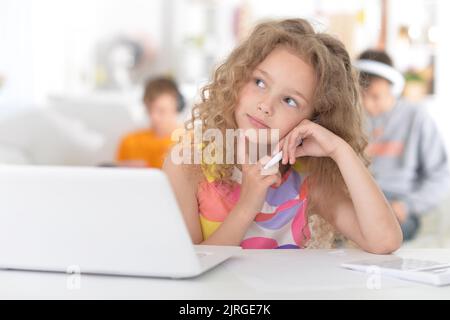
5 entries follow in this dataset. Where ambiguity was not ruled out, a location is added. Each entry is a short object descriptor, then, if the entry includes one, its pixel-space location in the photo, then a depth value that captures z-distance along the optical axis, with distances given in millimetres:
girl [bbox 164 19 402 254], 2161
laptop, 1741
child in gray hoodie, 3779
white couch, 3881
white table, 1738
